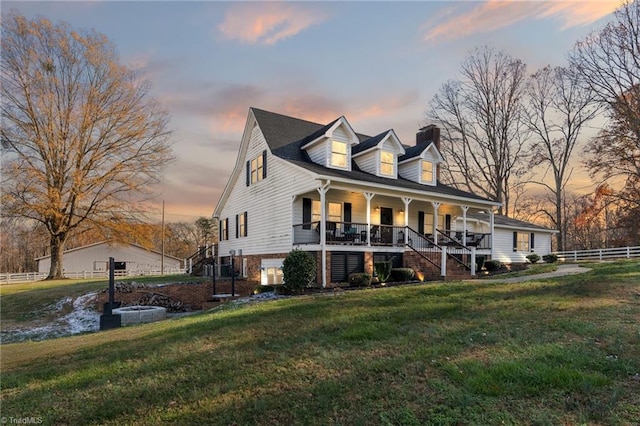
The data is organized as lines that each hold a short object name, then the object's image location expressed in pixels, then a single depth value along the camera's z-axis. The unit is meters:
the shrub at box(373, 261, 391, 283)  15.44
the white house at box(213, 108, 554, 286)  16.05
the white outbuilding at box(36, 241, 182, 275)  42.59
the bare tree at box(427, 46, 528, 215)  35.31
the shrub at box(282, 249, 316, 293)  13.27
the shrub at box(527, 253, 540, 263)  28.23
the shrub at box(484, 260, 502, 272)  20.11
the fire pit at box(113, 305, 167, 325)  12.38
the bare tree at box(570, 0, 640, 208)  26.61
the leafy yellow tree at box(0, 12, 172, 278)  25.45
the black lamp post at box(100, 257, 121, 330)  11.61
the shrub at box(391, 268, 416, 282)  15.62
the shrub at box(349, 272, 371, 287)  14.38
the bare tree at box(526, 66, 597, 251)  34.41
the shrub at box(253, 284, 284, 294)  15.14
